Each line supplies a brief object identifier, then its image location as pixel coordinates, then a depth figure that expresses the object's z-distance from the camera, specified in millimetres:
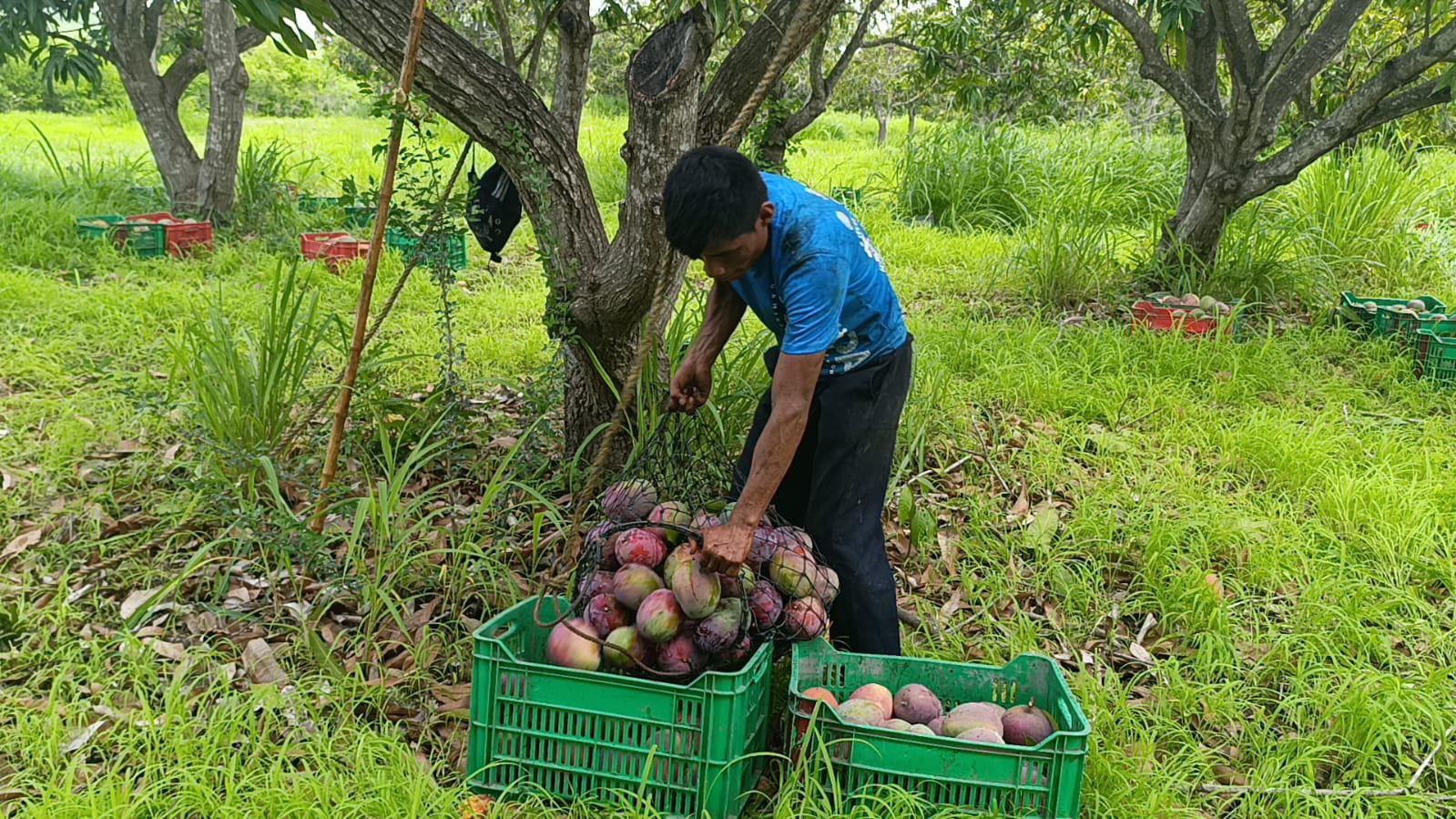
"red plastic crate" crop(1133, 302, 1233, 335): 5020
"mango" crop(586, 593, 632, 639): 2182
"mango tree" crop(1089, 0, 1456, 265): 4965
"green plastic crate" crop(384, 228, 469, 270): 3334
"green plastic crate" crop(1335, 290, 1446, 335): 5035
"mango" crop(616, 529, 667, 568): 2232
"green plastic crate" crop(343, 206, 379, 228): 6290
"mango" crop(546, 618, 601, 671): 2117
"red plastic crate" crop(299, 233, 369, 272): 5949
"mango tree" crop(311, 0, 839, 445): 2959
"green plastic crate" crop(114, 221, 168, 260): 6062
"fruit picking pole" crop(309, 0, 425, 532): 2568
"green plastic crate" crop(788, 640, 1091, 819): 1950
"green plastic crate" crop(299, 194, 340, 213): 7168
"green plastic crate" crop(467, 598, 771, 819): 2006
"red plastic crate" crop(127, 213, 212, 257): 6160
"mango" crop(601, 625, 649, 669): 2117
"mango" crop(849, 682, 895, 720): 2197
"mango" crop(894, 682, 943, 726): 2174
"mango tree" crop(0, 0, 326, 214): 6426
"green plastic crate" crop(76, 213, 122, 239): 6094
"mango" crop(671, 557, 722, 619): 2115
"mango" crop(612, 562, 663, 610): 2184
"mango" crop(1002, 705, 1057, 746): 2084
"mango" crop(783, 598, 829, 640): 2268
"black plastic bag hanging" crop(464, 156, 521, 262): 3457
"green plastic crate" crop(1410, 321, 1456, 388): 4582
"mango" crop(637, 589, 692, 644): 2113
